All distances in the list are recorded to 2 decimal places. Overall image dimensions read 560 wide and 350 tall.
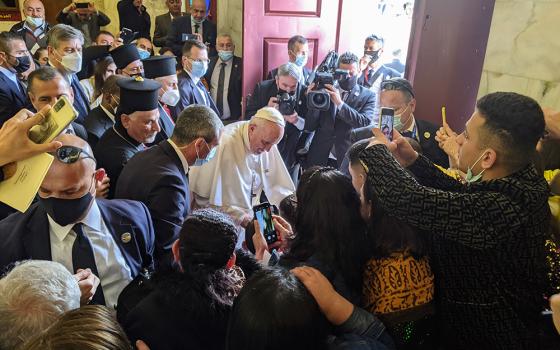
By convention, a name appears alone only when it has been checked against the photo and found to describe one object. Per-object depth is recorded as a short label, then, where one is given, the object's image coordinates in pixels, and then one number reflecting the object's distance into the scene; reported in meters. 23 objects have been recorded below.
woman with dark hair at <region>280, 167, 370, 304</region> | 1.37
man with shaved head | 1.57
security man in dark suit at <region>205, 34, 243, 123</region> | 4.76
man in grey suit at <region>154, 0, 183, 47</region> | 5.71
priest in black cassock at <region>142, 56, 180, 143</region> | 3.54
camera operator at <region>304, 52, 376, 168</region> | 3.55
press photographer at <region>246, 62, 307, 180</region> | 3.60
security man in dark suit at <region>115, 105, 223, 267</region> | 2.04
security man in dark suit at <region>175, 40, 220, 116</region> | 4.04
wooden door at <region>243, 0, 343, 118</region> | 4.14
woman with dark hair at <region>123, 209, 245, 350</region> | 1.26
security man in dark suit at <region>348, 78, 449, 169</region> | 2.66
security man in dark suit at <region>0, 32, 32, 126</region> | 3.13
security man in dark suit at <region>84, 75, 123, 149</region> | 2.89
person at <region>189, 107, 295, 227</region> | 2.68
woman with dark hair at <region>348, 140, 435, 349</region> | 1.29
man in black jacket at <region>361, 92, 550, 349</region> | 1.21
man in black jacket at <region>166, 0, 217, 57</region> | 5.11
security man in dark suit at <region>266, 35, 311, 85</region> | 4.14
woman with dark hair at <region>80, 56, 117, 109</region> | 3.80
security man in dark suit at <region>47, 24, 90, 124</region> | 3.56
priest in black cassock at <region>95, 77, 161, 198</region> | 2.48
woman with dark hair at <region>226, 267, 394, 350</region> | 0.98
